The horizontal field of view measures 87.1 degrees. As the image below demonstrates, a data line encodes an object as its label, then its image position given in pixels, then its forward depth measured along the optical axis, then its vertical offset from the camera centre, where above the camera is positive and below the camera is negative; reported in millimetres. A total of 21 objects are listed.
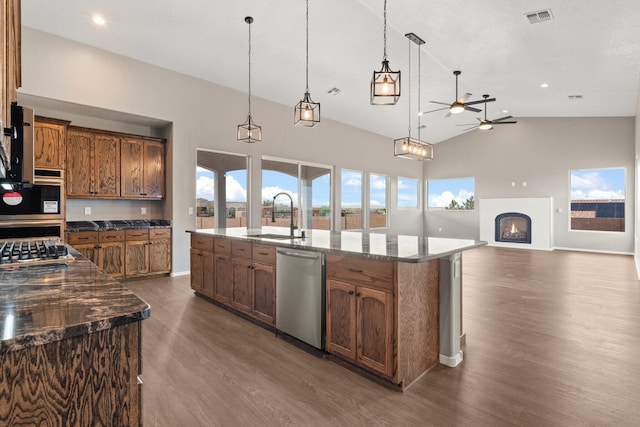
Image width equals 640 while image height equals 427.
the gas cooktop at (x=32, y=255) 1639 -220
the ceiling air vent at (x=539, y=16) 4051 +2435
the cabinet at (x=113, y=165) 4984 +764
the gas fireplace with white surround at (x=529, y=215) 9266 -24
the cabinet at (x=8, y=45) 1017 +605
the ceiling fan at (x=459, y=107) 5472 +1769
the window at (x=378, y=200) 9973 +421
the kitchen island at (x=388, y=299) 2156 -611
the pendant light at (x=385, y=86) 2871 +1094
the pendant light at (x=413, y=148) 4867 +994
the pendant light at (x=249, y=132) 4547 +1115
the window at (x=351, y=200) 9141 +374
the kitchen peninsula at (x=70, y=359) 803 -378
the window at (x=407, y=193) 11273 +725
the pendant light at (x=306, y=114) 3639 +1090
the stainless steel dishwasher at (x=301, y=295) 2617 -666
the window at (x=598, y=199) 8698 +404
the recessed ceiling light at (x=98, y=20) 4363 +2535
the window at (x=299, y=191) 7238 +541
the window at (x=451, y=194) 11141 +698
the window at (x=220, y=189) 6184 +467
